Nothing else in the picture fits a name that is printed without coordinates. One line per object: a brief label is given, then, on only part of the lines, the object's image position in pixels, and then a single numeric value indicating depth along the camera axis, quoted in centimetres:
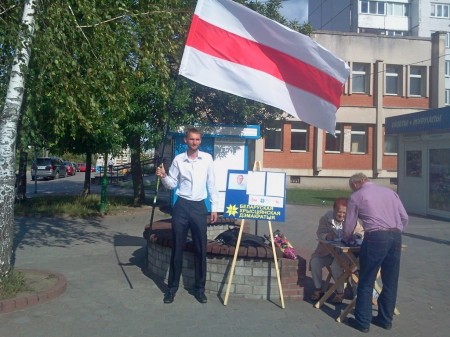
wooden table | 631
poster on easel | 696
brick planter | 682
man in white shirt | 661
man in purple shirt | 584
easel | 654
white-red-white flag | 676
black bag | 719
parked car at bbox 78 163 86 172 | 6228
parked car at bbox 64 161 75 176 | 4944
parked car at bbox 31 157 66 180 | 4300
